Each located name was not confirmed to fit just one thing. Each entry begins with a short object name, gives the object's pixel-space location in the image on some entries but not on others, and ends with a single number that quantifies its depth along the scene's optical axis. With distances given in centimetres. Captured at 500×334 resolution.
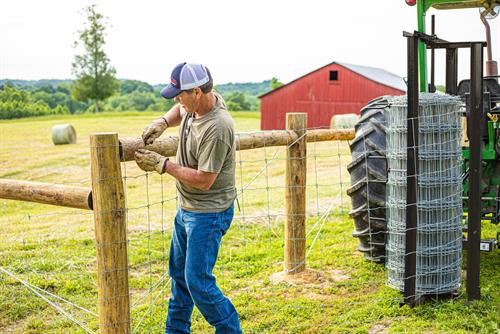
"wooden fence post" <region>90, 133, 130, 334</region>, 380
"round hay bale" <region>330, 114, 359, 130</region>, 3042
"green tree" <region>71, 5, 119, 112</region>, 7112
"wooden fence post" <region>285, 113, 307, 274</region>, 602
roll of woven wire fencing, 496
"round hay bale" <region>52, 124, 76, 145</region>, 2675
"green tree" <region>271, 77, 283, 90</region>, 8655
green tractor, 587
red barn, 3389
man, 377
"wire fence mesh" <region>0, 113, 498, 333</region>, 498
